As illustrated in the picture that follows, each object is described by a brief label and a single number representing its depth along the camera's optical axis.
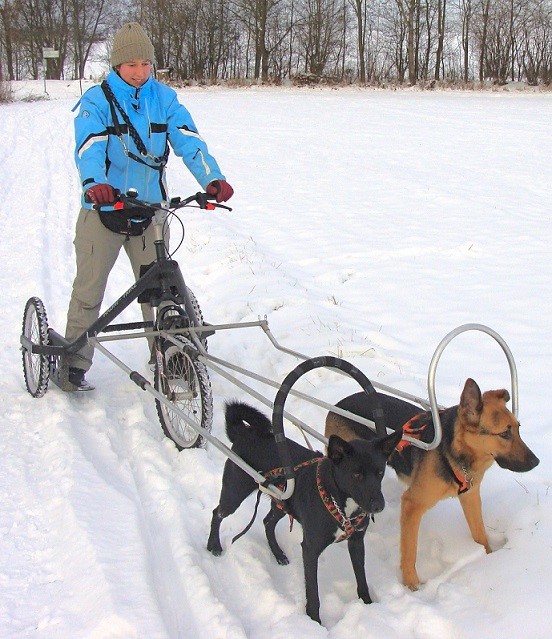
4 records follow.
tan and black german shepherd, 2.69
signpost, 34.09
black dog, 2.50
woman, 3.96
